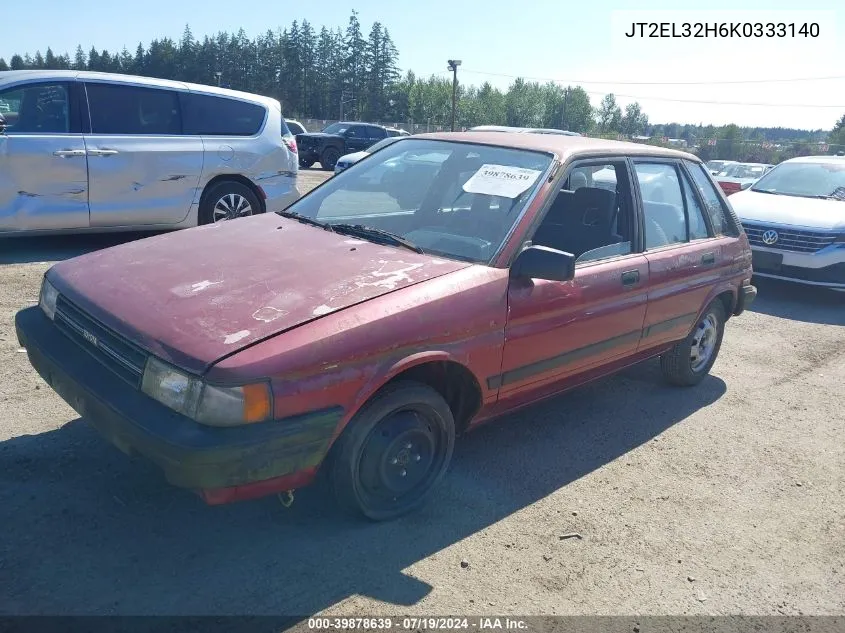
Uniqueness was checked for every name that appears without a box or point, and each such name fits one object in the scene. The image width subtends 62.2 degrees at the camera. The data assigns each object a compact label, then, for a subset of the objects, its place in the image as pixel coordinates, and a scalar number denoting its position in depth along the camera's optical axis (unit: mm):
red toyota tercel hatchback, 2521
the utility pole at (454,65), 33250
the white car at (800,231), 7793
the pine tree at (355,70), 88812
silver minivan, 6648
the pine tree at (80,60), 113788
